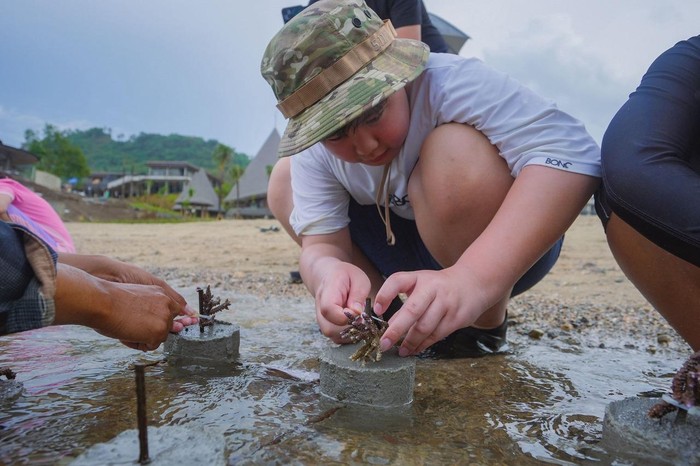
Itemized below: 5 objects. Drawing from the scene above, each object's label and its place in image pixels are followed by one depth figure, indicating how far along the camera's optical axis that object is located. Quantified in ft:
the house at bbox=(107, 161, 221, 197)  215.72
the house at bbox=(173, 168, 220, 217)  147.74
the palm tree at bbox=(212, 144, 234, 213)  199.83
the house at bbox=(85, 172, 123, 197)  223.71
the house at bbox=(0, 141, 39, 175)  79.85
